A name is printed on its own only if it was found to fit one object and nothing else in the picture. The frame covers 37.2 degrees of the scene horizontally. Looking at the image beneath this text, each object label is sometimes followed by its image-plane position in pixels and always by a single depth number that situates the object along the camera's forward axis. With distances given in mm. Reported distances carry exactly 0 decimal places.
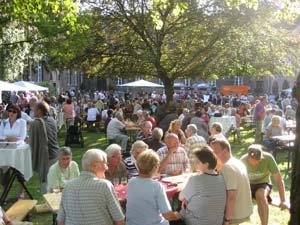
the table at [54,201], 5311
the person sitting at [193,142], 8516
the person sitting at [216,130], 9477
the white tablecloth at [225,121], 16797
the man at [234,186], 5145
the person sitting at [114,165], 6457
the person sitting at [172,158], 7352
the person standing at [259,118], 15861
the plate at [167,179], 6641
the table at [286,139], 11502
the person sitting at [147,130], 10538
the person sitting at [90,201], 4195
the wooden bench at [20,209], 6233
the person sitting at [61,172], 6551
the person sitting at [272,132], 12505
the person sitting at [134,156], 7133
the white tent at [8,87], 18833
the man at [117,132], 14000
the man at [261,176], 6359
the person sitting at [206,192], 4953
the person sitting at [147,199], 4609
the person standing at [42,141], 7836
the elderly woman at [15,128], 8234
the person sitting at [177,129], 10070
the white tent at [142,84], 32334
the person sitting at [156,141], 9047
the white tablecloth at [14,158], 8000
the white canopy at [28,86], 24859
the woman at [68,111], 18031
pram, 15742
